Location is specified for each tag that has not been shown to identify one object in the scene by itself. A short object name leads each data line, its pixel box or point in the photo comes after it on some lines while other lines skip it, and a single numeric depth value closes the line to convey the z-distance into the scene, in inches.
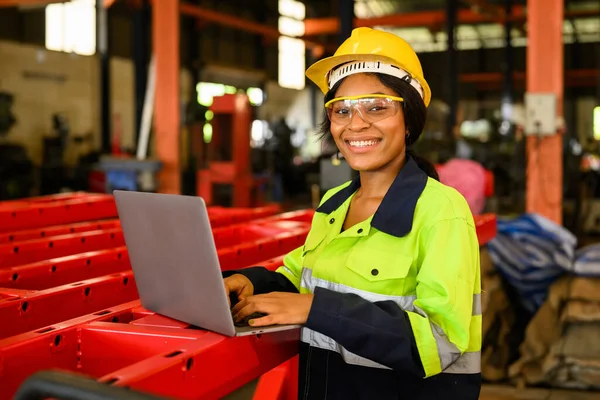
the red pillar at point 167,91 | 341.4
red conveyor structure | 60.0
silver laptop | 58.2
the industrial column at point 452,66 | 605.9
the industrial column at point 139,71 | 463.8
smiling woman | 57.8
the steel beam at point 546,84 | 271.1
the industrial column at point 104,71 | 624.4
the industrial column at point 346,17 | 293.1
